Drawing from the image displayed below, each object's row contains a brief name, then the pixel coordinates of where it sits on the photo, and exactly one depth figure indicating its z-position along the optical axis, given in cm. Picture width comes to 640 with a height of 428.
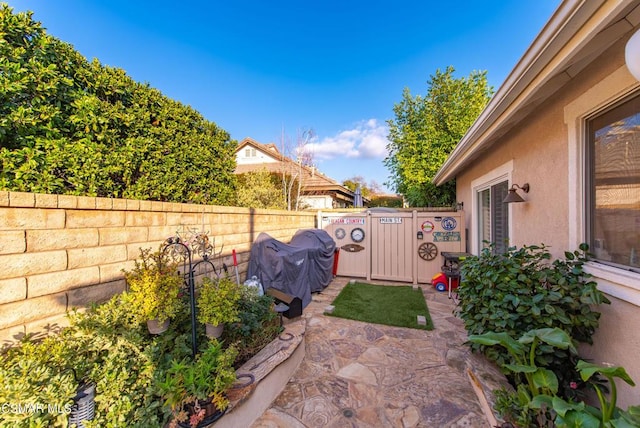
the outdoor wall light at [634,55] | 116
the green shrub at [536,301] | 181
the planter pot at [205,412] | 167
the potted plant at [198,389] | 161
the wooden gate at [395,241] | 619
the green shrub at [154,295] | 198
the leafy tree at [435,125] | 865
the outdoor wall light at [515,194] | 298
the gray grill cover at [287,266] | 434
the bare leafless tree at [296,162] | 1197
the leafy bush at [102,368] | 127
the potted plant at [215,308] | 227
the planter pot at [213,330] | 230
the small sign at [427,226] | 625
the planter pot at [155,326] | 201
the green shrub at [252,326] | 262
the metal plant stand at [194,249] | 262
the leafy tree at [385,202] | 2041
